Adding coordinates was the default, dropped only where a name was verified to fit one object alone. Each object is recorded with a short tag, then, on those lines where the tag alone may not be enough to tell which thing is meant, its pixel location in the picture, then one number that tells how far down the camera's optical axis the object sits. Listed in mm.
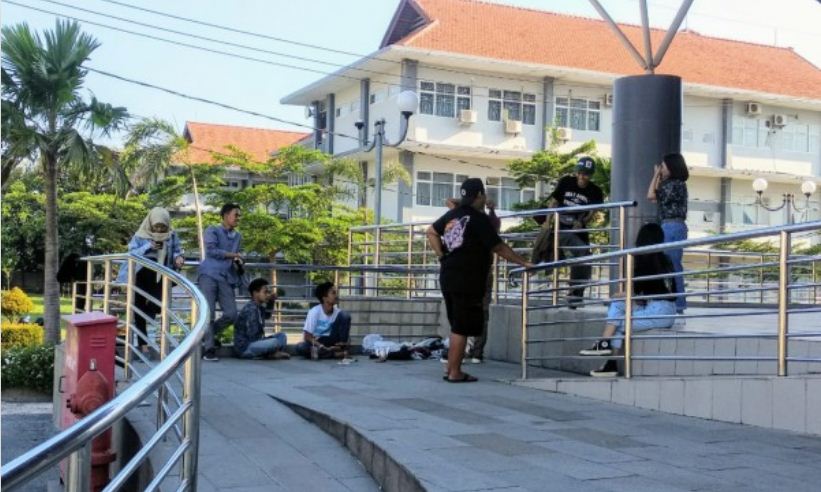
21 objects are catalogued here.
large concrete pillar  9531
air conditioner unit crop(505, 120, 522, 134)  34188
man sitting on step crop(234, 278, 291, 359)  10430
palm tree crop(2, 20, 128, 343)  16516
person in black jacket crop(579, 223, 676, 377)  7238
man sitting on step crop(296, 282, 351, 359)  10531
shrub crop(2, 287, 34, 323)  28934
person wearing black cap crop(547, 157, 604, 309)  10117
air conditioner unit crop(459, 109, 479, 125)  33469
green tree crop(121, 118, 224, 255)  30234
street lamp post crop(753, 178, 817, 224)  25552
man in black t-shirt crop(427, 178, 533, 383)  7844
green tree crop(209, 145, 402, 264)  28484
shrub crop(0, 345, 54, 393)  12750
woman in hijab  9703
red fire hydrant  5344
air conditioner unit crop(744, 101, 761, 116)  38406
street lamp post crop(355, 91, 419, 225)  19469
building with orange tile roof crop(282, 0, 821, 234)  33531
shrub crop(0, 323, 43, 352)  21469
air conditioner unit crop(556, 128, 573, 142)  33912
